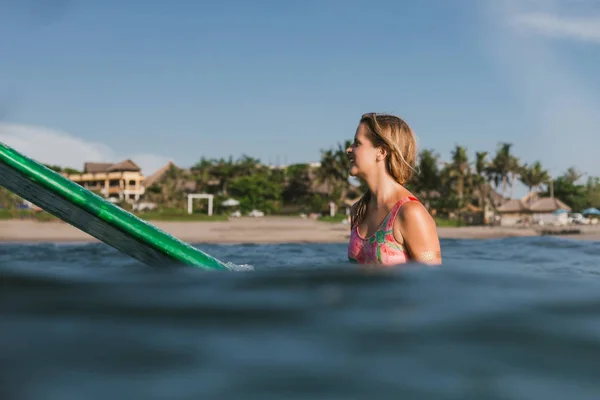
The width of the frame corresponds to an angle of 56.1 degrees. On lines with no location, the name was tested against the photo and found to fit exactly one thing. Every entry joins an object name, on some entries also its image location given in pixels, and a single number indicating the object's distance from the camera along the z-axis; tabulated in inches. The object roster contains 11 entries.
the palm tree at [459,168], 2151.8
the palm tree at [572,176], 3110.7
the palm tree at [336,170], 2177.7
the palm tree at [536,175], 2768.2
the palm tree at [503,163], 2485.2
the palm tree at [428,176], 2069.4
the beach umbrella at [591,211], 2194.5
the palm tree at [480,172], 2316.7
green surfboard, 102.1
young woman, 106.5
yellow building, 3056.1
